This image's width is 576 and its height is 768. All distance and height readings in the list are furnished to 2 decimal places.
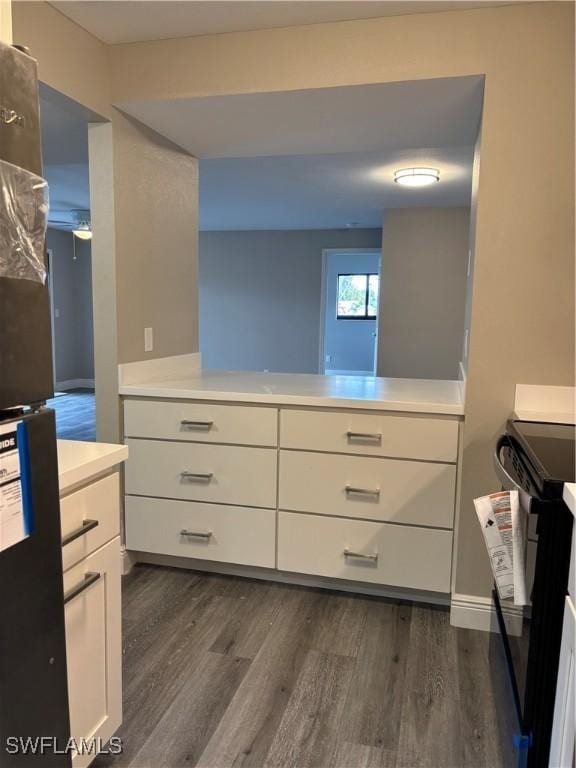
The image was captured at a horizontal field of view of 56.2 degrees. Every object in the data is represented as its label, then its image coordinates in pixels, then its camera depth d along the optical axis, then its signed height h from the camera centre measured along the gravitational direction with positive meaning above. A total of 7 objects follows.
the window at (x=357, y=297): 10.29 +0.53
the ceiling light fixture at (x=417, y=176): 3.82 +1.07
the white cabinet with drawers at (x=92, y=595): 1.15 -0.63
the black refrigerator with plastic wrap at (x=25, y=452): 0.80 -0.21
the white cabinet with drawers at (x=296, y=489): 2.16 -0.70
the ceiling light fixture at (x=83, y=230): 5.97 +1.02
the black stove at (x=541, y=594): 1.08 -0.55
